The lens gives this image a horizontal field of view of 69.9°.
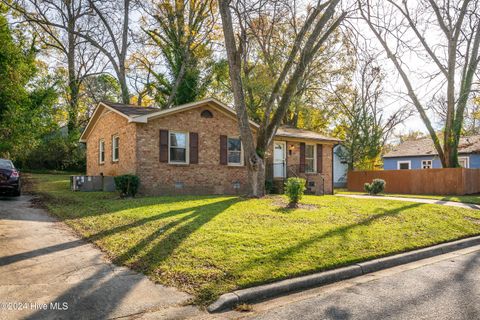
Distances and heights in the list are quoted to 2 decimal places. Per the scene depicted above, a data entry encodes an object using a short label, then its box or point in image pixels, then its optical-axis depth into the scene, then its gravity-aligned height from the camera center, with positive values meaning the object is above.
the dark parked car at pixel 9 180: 12.56 -0.36
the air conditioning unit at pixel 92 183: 15.35 -0.61
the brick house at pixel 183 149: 14.59 +0.95
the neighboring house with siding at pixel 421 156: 27.73 +1.02
